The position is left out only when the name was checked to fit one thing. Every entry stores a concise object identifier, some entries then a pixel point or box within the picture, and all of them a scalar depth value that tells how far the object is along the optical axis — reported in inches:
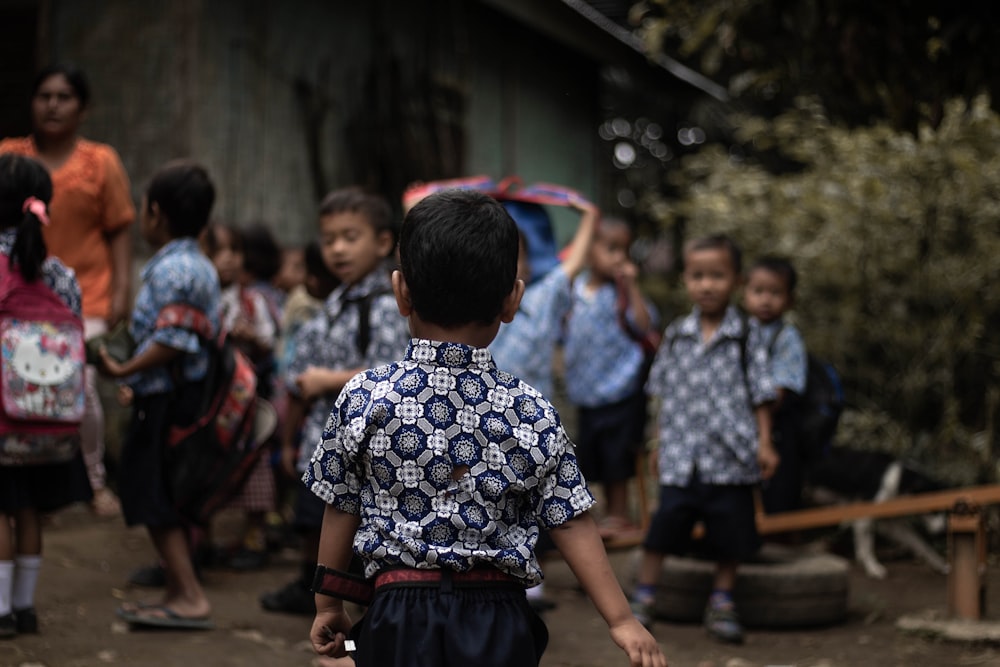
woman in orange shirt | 202.5
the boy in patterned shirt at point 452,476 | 93.4
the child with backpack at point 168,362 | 168.9
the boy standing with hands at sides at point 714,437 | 196.5
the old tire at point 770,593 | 205.0
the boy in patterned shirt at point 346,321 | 171.9
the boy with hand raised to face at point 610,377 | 262.1
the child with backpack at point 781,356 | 237.0
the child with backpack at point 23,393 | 156.0
